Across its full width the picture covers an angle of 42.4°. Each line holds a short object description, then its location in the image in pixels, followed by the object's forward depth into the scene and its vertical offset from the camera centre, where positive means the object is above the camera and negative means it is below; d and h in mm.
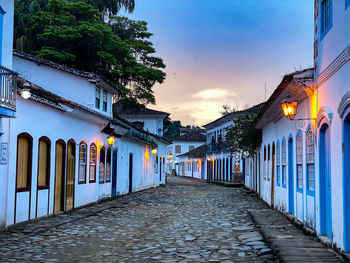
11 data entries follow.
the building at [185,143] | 77688 +3796
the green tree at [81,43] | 28500 +7931
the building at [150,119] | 48719 +4981
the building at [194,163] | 57462 +254
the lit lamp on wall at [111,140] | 19562 +1077
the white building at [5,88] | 9750 +1643
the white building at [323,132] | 7227 +697
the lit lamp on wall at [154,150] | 32769 +1067
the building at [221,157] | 38594 +786
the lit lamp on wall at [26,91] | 10305 +1673
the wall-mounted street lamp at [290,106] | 10414 +1374
